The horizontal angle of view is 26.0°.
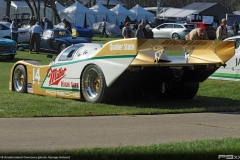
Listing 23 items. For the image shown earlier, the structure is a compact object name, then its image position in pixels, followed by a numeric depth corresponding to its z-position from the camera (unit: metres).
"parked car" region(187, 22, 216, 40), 41.38
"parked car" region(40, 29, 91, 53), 27.19
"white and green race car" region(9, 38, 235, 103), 10.72
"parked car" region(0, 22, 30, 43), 29.95
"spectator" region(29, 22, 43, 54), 27.61
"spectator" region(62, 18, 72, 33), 30.30
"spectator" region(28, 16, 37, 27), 36.12
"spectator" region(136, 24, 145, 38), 20.38
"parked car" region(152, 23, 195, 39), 41.22
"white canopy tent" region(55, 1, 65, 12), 56.71
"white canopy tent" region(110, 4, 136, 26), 56.67
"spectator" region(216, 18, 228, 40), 21.19
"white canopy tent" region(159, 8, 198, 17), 66.32
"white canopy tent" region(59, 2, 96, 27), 52.38
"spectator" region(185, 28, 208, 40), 15.76
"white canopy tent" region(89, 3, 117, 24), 54.47
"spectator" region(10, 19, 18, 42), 29.23
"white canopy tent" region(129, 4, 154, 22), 58.84
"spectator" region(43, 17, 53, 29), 32.22
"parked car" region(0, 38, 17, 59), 24.48
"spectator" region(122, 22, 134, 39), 21.61
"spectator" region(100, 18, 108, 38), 45.06
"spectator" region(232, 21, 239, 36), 43.31
